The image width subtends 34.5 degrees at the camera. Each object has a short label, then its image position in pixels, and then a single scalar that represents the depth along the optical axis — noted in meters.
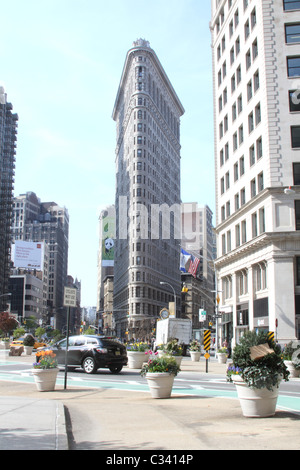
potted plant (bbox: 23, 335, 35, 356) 40.48
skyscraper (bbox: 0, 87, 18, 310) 148.25
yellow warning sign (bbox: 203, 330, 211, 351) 26.77
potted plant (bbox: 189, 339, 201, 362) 37.47
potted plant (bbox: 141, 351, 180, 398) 14.31
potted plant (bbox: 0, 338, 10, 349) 47.50
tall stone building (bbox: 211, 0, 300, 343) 38.72
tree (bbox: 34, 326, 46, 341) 90.19
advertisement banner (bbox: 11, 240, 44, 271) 145.75
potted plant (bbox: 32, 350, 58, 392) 16.19
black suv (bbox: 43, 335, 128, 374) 22.25
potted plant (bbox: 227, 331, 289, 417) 10.30
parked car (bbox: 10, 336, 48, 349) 39.45
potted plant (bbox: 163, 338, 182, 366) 21.86
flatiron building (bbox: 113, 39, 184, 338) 119.38
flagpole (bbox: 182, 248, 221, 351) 43.24
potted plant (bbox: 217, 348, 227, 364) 36.62
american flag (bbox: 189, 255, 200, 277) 61.46
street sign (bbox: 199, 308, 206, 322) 49.67
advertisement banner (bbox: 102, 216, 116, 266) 163.62
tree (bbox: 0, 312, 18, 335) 89.88
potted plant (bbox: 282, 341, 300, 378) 23.47
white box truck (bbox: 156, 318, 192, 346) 41.47
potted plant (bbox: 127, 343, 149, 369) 26.10
